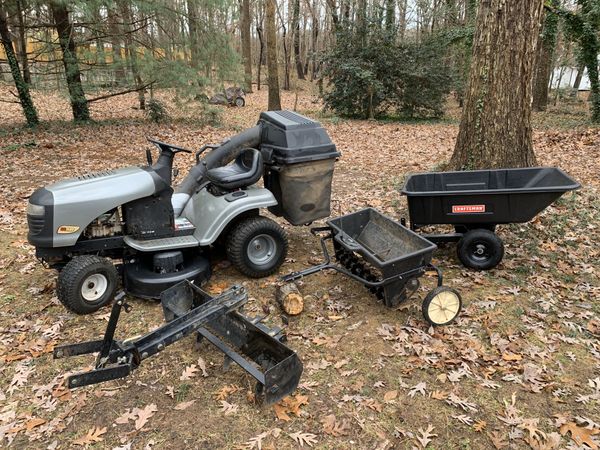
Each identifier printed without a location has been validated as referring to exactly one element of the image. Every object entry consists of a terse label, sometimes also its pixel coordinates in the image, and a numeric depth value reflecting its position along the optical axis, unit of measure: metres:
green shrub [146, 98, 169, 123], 13.84
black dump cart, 4.34
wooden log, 3.99
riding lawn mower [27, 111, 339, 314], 3.69
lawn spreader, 3.71
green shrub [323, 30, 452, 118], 16.03
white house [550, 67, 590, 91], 26.83
